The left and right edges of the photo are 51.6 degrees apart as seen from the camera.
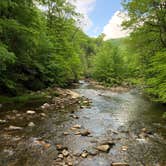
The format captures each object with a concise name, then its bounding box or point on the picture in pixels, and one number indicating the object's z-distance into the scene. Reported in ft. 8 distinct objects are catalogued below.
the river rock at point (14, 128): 21.18
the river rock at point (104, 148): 17.37
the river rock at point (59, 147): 17.26
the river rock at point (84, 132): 21.09
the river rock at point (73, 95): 43.16
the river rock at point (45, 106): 31.34
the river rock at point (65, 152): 16.02
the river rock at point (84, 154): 16.09
